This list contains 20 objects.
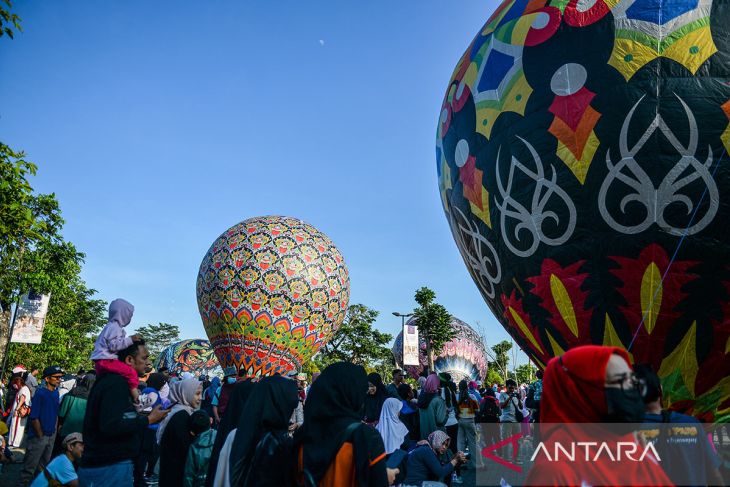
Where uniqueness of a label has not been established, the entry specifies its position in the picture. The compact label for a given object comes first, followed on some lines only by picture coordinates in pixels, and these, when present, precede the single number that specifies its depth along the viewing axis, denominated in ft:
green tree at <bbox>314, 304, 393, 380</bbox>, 157.28
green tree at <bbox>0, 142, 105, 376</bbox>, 29.07
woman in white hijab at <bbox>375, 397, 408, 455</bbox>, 24.44
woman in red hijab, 6.22
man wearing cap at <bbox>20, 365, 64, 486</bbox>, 28.53
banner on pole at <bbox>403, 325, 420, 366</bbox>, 85.92
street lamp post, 104.73
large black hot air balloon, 18.44
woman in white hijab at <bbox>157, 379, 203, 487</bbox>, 15.70
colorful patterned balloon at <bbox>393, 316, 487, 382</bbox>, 123.03
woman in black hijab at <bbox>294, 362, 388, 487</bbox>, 9.88
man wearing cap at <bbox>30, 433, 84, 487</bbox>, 16.34
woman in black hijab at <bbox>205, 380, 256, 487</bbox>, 13.00
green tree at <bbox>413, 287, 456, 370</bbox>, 119.44
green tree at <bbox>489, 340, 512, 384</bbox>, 216.54
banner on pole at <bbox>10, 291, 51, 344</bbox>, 46.29
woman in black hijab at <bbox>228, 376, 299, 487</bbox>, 10.75
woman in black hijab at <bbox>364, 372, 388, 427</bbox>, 30.99
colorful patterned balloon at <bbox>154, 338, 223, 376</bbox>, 118.93
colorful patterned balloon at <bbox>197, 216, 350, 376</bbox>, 59.88
